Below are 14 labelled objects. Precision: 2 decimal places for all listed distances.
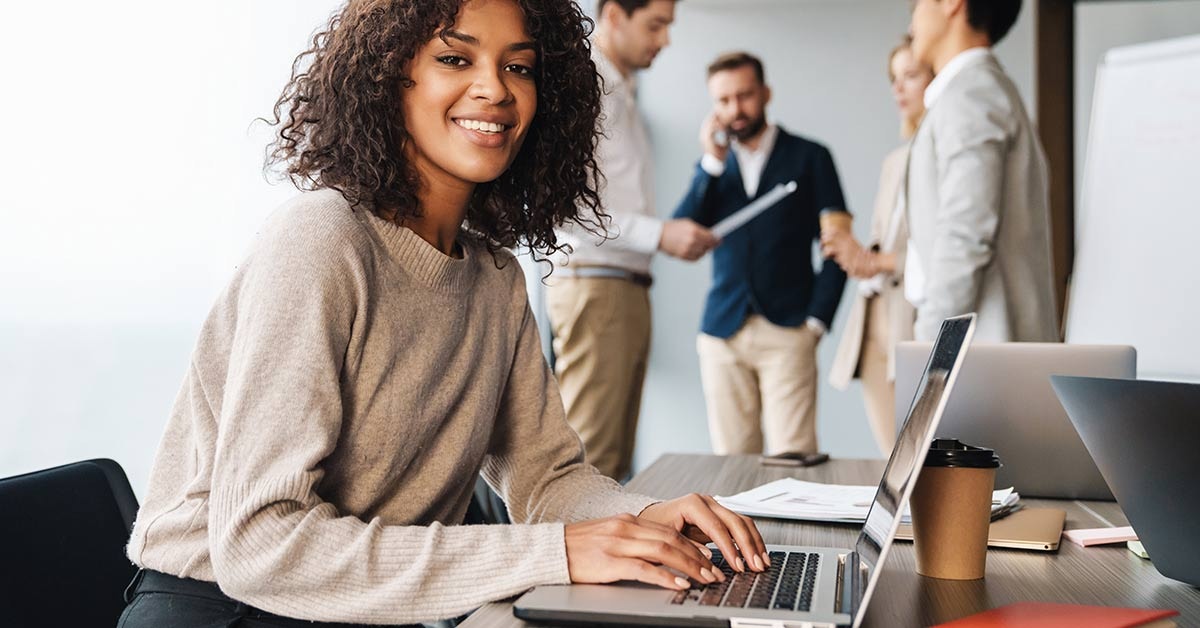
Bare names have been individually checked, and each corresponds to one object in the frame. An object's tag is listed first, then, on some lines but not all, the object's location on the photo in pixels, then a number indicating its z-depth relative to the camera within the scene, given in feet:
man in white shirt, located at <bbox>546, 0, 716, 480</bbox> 10.36
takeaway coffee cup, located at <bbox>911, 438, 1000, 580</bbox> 3.27
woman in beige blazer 10.07
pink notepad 3.85
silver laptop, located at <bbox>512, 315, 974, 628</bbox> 2.65
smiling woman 3.18
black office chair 3.47
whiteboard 10.20
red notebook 2.68
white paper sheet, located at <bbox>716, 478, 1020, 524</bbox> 4.30
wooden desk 2.98
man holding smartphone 12.22
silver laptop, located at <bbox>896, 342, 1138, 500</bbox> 4.67
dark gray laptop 2.89
